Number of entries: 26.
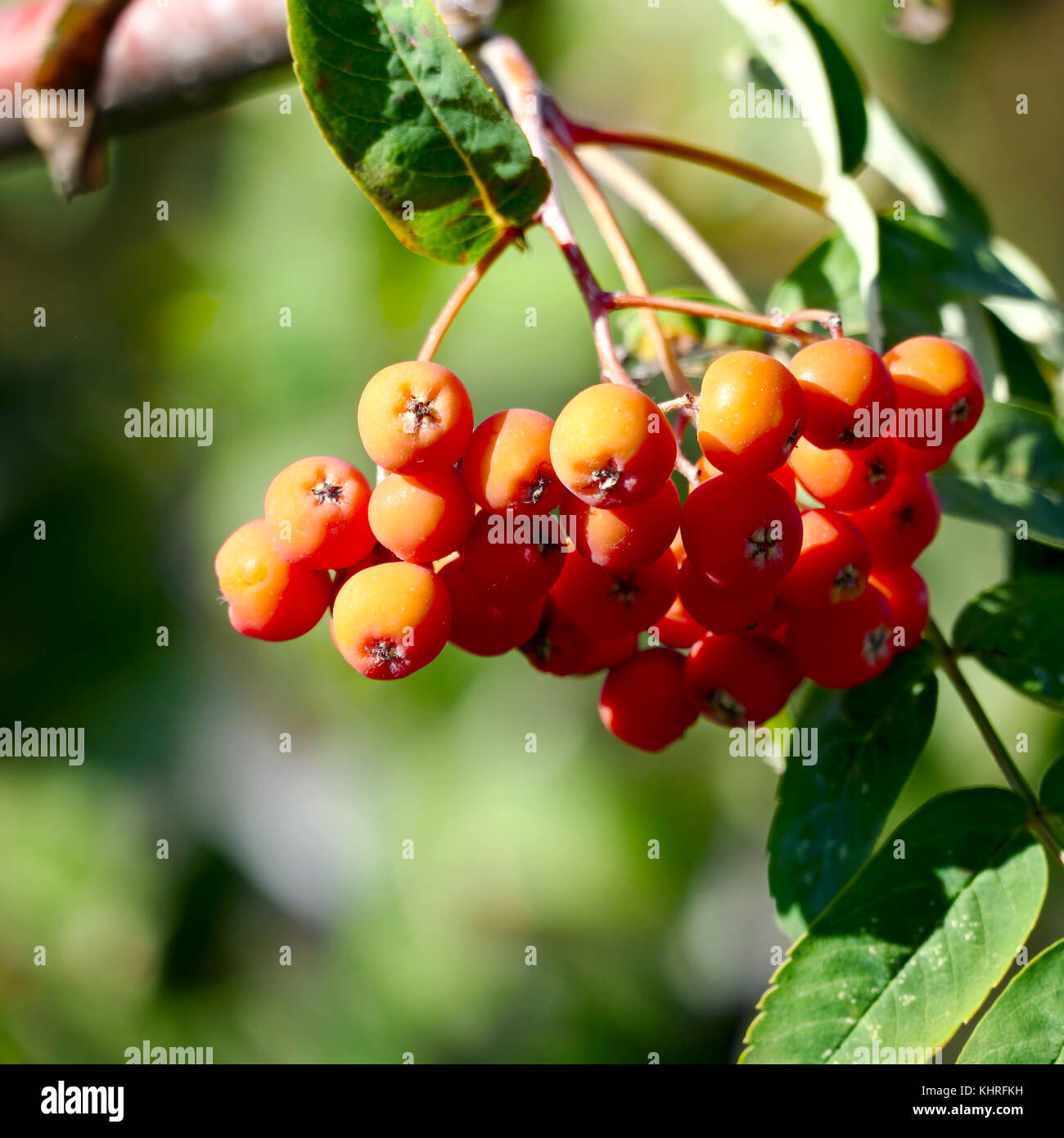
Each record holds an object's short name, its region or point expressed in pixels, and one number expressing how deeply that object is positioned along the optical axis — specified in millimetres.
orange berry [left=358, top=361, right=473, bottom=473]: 363
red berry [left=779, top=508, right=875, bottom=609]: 372
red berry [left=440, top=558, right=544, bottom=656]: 370
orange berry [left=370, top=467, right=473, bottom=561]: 365
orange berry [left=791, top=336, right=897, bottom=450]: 367
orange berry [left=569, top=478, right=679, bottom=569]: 363
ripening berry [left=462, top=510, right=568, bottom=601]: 367
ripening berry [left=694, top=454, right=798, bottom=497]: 376
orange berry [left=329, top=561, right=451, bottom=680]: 365
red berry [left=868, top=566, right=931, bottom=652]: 388
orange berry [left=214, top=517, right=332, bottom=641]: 373
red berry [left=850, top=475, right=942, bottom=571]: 380
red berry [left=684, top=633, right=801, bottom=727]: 380
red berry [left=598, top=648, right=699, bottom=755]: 386
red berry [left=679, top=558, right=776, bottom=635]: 371
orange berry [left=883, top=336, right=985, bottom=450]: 375
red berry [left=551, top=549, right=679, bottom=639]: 370
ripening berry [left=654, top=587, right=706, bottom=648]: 385
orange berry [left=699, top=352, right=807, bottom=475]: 362
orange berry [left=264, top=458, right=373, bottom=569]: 368
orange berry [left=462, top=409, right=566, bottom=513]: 363
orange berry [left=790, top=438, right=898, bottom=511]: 372
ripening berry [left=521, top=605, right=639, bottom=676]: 379
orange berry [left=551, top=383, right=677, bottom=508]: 360
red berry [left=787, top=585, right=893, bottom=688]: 376
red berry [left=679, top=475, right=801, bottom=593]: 363
